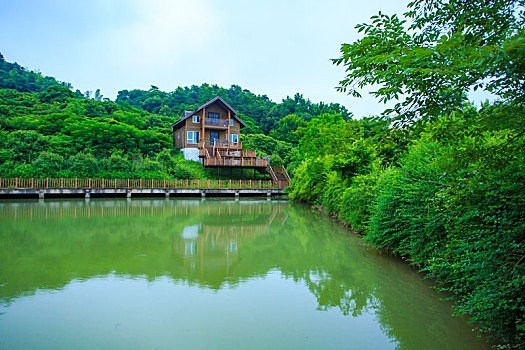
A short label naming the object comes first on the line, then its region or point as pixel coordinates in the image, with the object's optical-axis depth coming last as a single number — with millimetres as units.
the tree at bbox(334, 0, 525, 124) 2512
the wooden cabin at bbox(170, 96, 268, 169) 30547
